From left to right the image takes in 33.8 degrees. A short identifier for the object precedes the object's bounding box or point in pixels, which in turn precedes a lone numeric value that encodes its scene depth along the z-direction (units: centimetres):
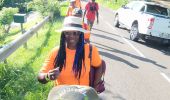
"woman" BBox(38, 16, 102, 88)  312
